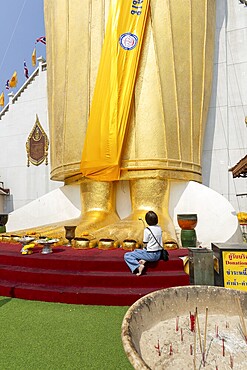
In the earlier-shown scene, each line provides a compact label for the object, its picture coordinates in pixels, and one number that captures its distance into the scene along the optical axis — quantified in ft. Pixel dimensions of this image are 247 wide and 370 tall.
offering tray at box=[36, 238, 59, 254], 12.60
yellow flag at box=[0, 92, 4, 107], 35.98
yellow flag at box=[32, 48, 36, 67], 34.47
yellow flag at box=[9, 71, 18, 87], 34.71
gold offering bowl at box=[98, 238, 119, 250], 13.56
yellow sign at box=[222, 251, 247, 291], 8.89
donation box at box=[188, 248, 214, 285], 9.82
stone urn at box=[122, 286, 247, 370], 3.92
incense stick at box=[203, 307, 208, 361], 4.11
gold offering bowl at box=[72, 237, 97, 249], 13.58
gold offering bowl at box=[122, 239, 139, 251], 13.19
